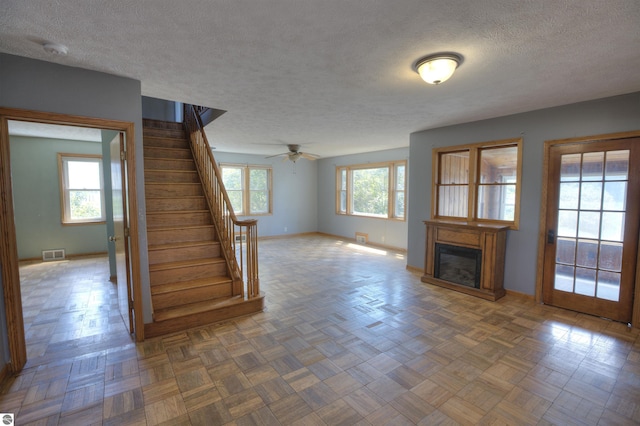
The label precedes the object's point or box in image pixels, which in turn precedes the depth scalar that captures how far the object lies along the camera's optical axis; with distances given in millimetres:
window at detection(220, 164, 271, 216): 7543
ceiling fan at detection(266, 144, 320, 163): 5977
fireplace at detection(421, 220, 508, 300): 3783
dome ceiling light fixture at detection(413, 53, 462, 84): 2102
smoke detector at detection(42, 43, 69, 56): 1966
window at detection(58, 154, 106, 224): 5844
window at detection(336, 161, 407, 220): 6855
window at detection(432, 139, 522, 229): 3984
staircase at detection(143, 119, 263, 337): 3023
